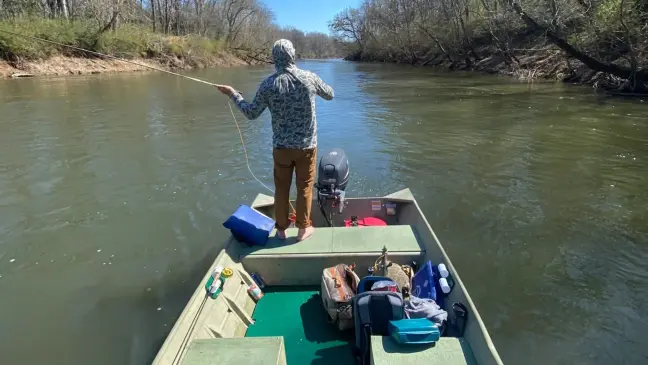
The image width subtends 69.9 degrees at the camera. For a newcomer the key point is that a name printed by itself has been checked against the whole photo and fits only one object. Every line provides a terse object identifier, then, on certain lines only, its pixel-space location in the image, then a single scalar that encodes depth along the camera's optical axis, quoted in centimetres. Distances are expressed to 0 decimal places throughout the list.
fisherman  433
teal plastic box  317
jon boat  314
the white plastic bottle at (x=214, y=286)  398
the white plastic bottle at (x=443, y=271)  408
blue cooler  477
